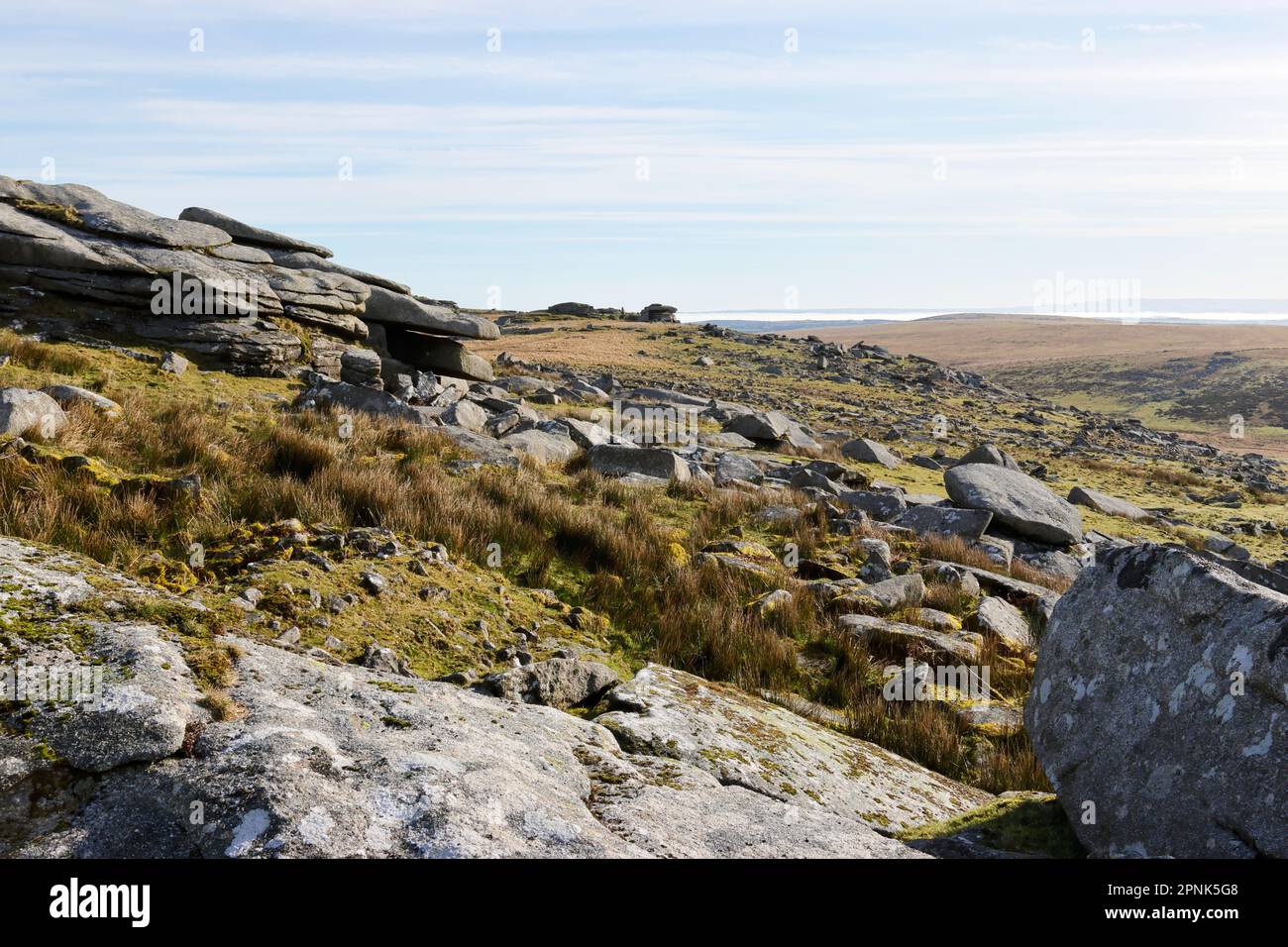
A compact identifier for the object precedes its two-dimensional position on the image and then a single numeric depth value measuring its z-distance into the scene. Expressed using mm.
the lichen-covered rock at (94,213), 16016
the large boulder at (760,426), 22812
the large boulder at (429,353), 22797
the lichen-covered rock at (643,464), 13477
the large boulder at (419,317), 21531
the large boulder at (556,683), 4824
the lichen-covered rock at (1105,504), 19906
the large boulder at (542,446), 13578
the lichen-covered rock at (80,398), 9828
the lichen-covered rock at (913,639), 7555
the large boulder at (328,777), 2578
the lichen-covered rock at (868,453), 22328
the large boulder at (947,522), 13320
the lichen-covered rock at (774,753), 4297
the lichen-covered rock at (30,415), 8078
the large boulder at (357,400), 14164
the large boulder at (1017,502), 14484
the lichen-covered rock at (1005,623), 8336
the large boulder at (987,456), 21094
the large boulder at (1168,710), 3533
